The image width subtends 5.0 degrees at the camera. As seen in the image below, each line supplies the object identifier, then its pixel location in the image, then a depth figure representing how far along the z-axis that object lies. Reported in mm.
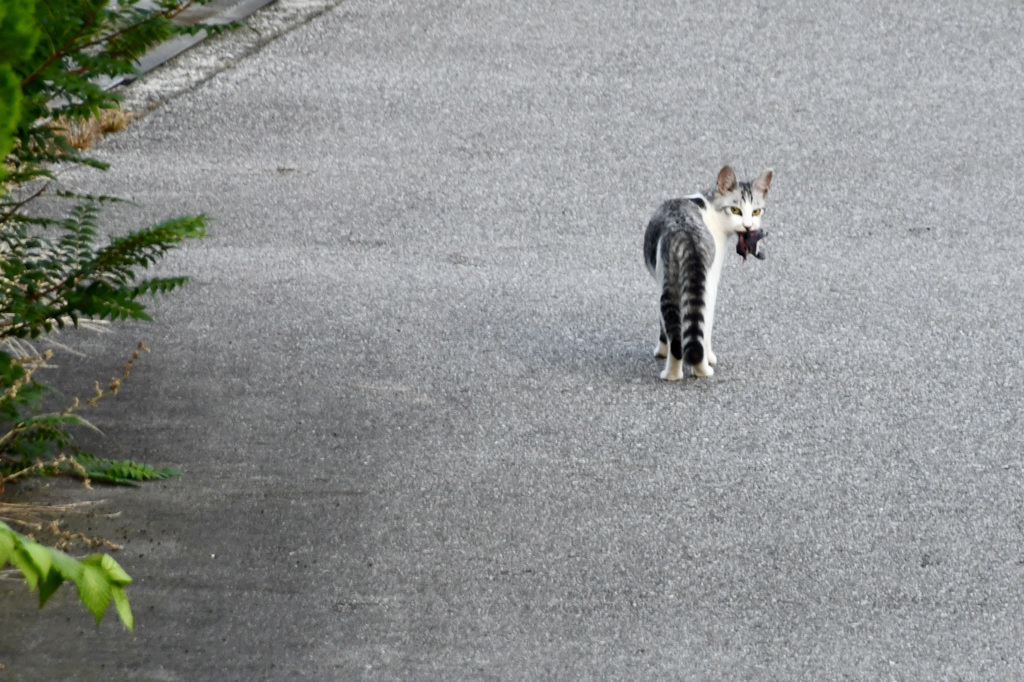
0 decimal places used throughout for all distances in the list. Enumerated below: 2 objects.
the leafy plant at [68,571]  12560
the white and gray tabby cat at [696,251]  19995
